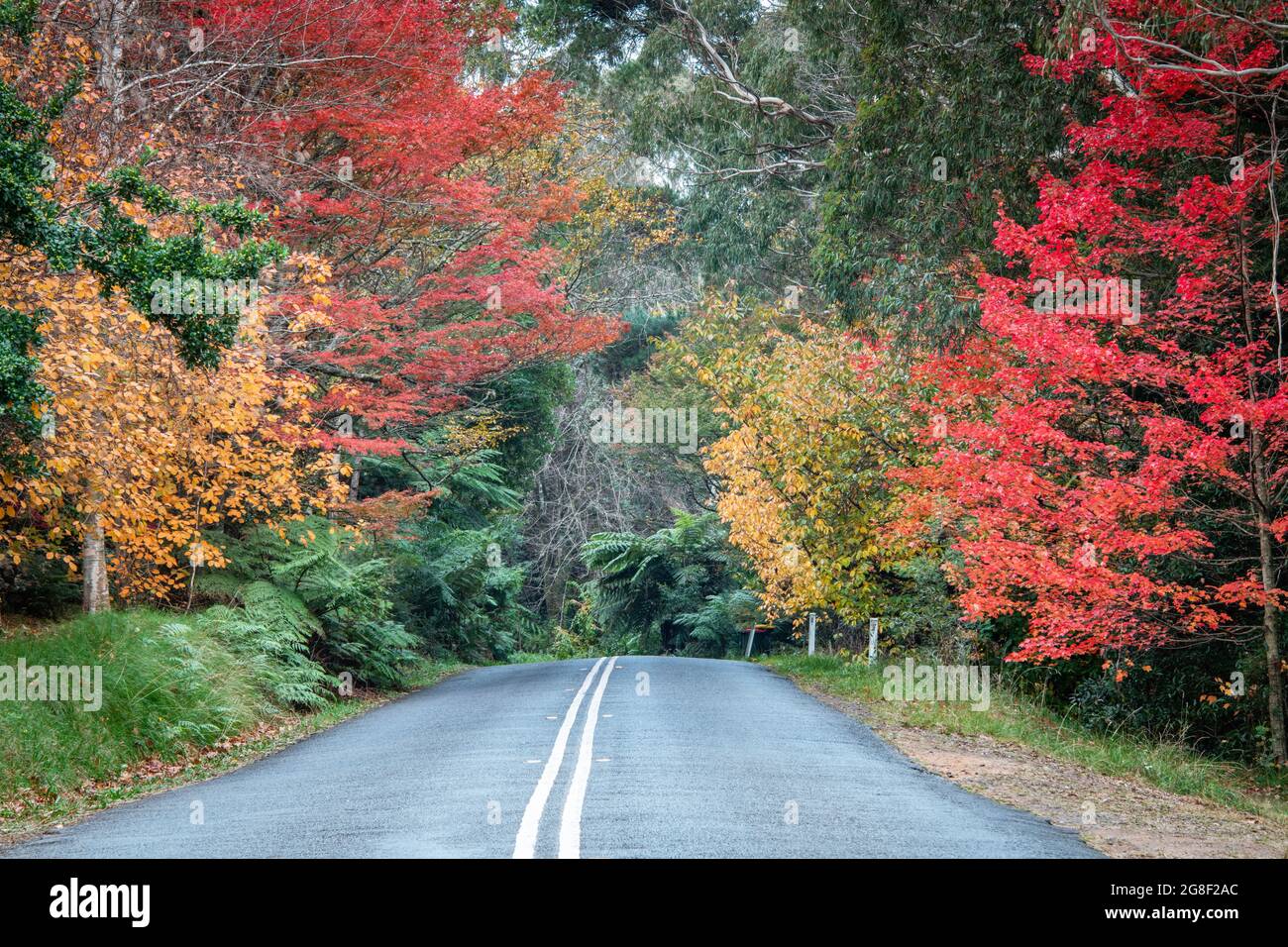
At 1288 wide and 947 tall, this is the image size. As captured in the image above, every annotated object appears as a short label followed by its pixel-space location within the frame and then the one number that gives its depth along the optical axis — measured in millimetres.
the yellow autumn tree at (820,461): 20312
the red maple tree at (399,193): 16141
